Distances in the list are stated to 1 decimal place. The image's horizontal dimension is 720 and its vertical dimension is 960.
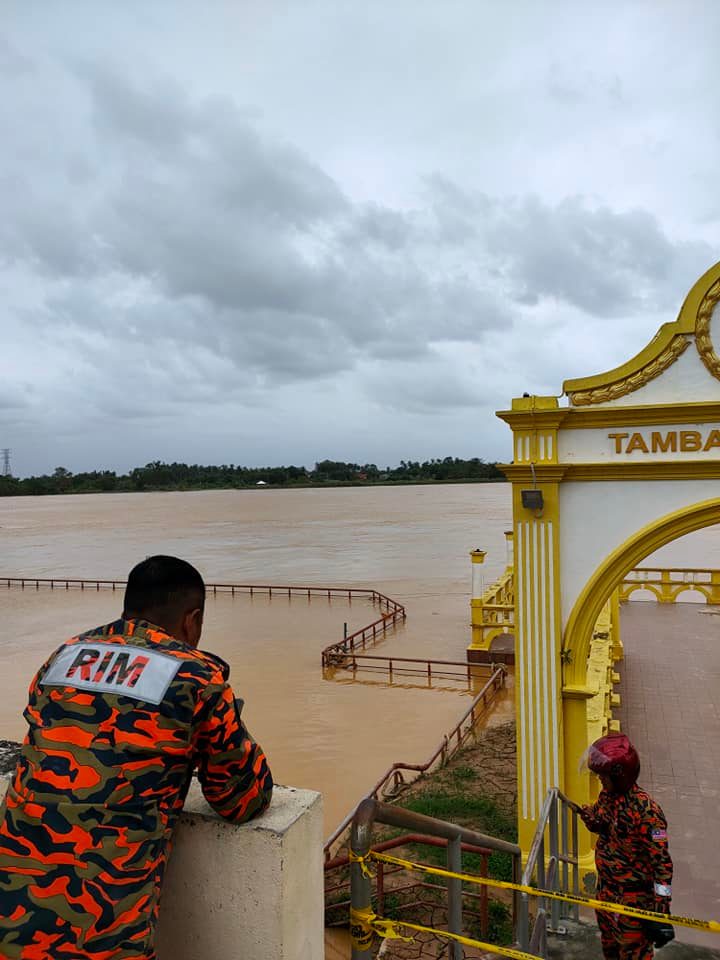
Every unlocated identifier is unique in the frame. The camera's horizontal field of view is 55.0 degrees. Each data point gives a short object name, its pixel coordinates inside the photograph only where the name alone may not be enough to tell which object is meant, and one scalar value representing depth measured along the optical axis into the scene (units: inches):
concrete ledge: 69.0
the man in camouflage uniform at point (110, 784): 59.7
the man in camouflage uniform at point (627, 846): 128.6
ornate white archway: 219.1
